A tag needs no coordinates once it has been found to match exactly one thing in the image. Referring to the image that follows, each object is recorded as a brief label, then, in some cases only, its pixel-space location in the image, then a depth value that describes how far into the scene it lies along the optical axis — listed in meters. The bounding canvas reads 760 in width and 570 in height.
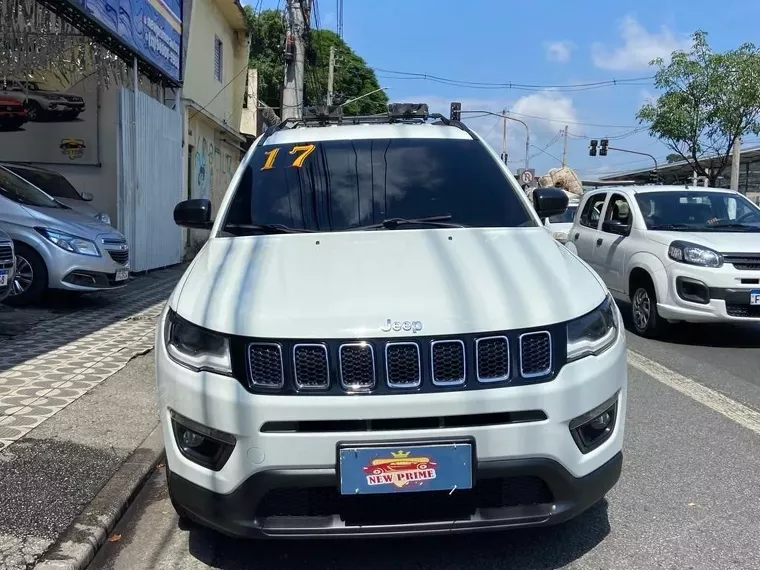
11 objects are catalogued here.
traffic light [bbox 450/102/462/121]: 15.66
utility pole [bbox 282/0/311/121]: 14.75
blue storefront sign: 9.33
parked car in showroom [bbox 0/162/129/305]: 7.84
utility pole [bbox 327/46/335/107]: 31.62
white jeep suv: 2.45
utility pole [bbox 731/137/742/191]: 20.28
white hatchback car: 6.69
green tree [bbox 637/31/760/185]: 19.06
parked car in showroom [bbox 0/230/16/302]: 6.48
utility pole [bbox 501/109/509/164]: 59.17
